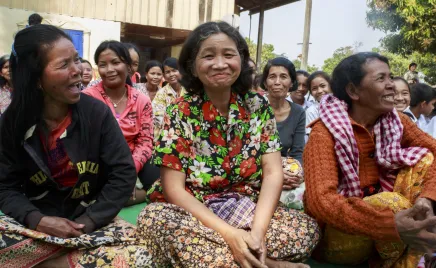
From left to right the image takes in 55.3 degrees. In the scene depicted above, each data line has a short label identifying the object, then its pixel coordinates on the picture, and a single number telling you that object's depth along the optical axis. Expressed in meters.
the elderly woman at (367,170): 2.03
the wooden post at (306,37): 11.20
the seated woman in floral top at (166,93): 4.95
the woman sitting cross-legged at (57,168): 1.96
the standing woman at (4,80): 5.31
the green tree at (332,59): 45.19
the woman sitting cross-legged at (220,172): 1.94
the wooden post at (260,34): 14.26
